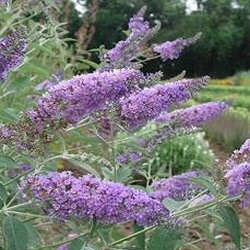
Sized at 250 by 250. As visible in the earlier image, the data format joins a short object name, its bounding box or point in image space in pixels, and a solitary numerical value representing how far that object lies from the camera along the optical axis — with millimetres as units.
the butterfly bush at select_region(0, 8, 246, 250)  707
